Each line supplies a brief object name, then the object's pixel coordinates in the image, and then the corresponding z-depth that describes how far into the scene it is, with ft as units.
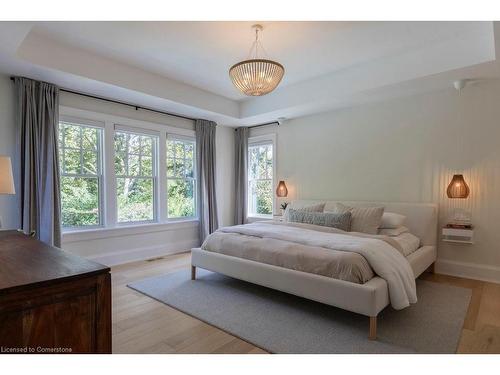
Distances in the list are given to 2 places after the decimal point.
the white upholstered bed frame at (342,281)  7.51
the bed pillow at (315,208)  14.11
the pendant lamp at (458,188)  11.86
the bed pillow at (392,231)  12.06
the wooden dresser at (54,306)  3.76
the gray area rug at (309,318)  7.13
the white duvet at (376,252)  7.91
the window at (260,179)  19.02
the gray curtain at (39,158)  11.17
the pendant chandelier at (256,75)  8.67
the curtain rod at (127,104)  12.80
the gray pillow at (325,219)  12.07
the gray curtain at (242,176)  19.53
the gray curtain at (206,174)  17.60
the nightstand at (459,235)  11.63
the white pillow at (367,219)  12.03
